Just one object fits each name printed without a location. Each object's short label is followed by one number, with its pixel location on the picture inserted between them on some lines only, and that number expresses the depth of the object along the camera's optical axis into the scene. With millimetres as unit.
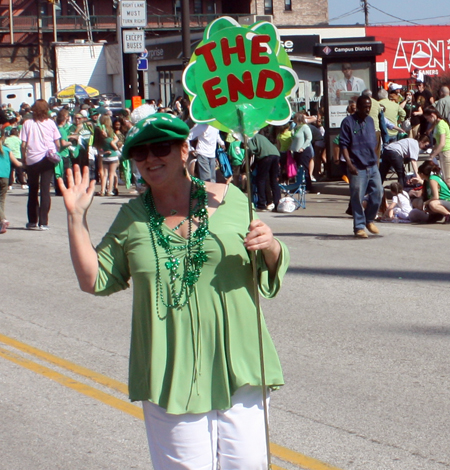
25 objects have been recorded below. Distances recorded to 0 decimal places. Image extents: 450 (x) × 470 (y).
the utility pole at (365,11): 69800
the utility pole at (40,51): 64125
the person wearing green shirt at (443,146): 12992
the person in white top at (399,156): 14242
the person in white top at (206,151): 13266
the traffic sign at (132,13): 20188
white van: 47250
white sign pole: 20734
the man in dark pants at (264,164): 14047
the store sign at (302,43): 44781
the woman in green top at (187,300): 2611
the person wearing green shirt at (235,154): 14477
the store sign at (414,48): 46062
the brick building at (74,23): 66125
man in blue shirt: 10617
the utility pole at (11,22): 67388
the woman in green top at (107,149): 17247
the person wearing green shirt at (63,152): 17058
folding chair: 14781
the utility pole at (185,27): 20372
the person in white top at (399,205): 12703
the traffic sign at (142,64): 21594
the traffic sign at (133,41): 20344
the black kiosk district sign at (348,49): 17109
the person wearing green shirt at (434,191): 12211
